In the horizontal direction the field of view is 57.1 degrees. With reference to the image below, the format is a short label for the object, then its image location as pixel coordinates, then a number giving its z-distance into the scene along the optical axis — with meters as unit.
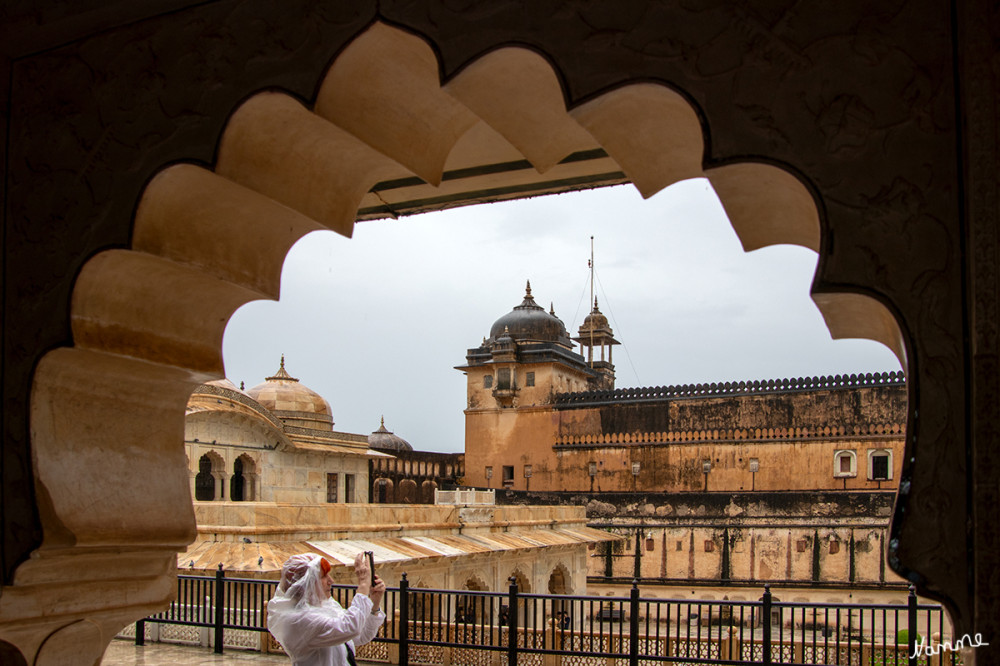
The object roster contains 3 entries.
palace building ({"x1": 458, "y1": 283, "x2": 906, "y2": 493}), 23.72
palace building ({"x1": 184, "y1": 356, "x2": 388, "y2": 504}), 18.55
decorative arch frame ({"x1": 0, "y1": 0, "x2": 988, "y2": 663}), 1.72
